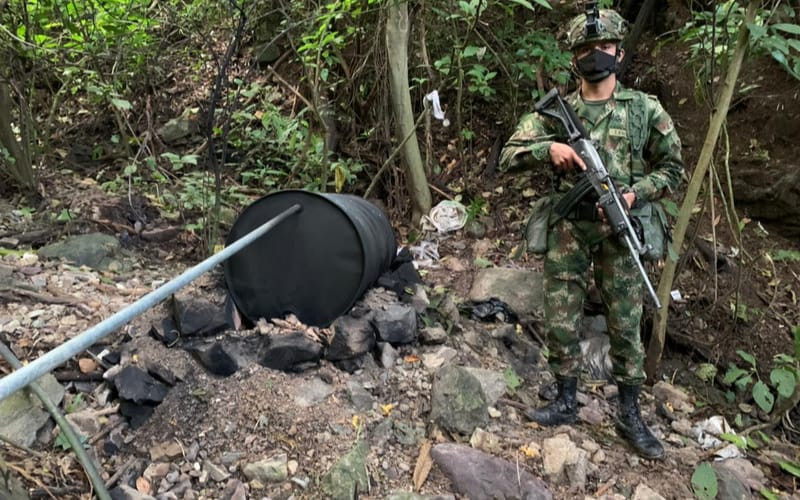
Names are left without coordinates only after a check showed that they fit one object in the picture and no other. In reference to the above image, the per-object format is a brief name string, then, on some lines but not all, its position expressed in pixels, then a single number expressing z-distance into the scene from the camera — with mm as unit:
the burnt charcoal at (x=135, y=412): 2238
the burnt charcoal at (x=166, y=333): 2629
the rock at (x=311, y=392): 2452
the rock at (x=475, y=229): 5316
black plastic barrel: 2908
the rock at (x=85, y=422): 2125
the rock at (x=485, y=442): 2359
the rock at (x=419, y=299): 3292
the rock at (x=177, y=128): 6945
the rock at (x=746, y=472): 2561
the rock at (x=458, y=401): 2457
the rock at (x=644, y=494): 2234
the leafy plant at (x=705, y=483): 2344
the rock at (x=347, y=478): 2035
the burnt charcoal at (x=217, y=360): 2527
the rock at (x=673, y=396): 3301
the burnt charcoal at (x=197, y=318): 2670
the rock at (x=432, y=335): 3049
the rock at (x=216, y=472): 2055
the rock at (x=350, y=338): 2721
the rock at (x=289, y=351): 2600
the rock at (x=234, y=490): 1982
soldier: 2535
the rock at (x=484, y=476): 2119
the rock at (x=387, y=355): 2820
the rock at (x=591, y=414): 2824
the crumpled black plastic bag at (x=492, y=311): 3701
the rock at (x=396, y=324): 2911
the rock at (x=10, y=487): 1659
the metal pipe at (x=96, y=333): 1207
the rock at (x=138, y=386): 2250
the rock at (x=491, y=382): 2758
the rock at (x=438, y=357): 2883
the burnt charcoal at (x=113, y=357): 2457
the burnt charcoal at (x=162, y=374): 2379
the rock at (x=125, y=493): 1863
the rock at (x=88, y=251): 3717
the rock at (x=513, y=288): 3932
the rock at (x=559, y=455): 2283
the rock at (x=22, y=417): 1969
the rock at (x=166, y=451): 2104
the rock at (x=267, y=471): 2072
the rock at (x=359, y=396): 2512
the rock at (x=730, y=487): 2391
